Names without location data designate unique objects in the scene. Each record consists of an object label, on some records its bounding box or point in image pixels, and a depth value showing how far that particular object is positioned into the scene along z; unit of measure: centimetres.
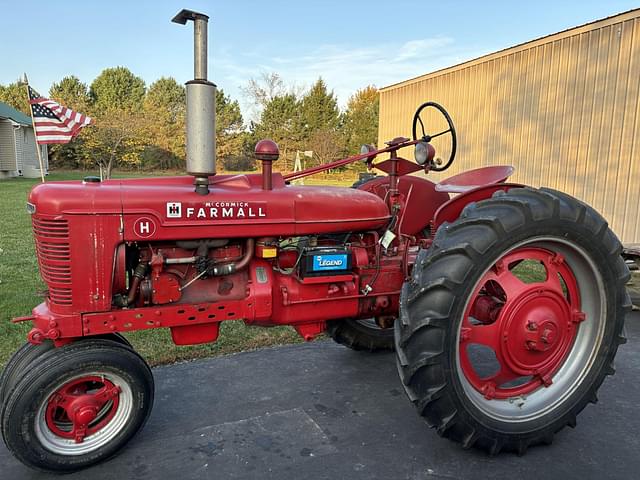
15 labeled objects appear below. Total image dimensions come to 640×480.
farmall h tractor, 230
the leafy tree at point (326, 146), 3488
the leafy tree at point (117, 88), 4844
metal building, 770
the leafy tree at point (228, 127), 3831
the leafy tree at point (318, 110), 4062
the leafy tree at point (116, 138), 3089
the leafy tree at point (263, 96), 4000
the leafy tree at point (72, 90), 4197
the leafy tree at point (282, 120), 4003
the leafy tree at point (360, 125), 3862
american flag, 822
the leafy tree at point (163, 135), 3675
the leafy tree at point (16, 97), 4294
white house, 2572
